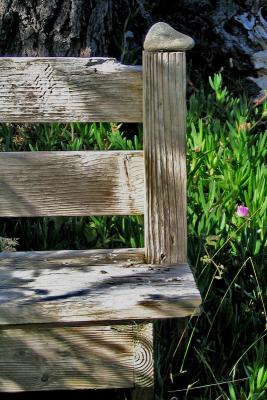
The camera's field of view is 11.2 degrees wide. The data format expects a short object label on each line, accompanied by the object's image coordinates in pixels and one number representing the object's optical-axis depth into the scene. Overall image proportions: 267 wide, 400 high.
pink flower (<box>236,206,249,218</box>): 5.21
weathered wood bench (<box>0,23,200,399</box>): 3.77
